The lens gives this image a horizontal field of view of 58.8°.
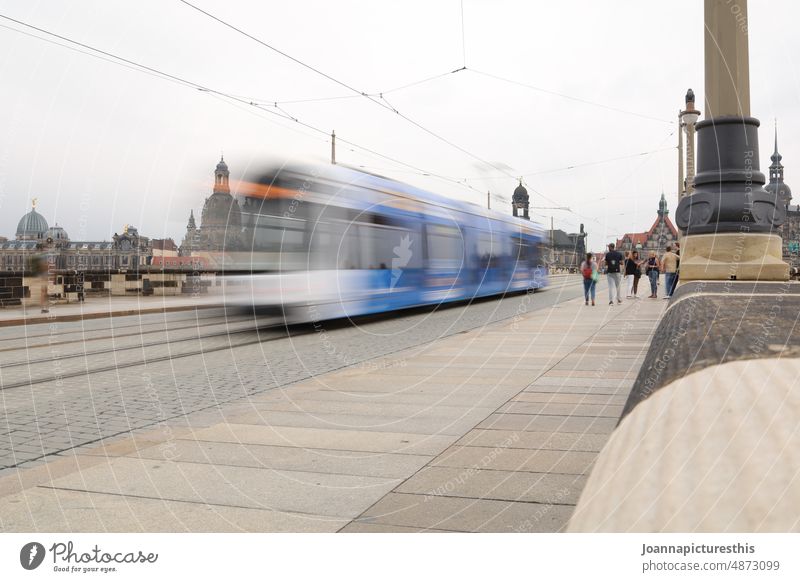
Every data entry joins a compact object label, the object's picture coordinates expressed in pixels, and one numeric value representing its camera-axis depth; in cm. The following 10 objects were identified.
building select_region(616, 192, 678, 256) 13375
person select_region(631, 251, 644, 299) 2296
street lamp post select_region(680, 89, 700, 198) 1350
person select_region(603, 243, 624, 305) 2000
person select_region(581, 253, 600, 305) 2002
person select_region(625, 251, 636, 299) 2247
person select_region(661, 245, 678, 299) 1823
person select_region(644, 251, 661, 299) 2256
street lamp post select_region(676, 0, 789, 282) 584
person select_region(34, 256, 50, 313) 1853
